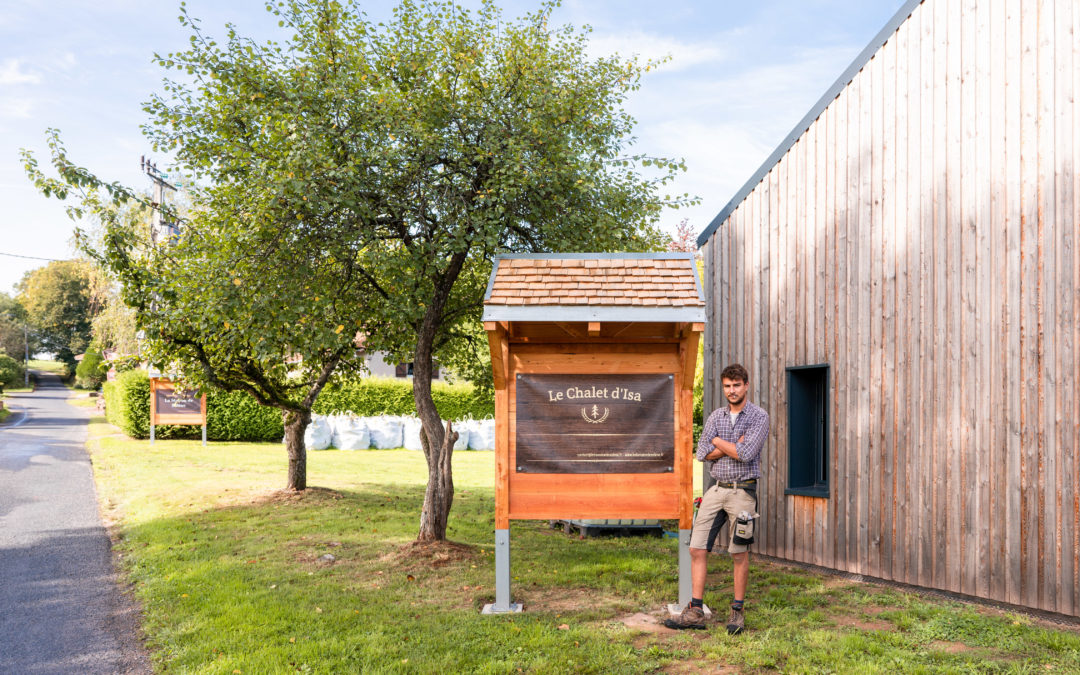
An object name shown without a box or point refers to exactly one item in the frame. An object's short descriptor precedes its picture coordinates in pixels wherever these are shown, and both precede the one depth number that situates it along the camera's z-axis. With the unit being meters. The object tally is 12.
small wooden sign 22.02
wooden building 6.26
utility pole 30.17
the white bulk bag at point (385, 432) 25.09
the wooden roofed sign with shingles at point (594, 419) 6.68
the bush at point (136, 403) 23.14
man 5.95
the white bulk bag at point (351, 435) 24.42
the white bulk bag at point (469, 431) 25.74
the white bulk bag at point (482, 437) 25.80
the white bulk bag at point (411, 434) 25.55
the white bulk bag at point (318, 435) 24.05
